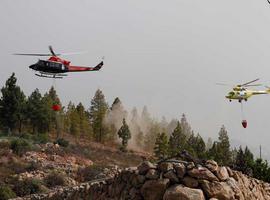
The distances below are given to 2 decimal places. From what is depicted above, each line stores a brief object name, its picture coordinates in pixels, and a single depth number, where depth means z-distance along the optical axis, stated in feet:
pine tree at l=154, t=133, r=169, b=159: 232.45
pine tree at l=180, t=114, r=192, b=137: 420.28
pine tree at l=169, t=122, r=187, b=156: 253.49
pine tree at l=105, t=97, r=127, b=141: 294.05
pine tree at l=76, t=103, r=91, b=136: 278.73
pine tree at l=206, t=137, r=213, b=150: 467.56
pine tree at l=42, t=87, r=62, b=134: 247.91
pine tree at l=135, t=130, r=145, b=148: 326.65
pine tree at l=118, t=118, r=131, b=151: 286.70
